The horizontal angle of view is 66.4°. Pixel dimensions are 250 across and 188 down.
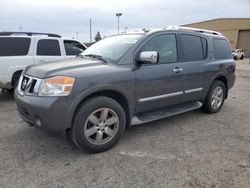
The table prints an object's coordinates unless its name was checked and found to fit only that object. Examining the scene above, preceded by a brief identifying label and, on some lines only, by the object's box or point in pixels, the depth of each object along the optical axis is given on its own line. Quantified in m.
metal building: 38.72
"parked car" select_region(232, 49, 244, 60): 29.78
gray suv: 2.47
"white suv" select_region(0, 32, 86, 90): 4.97
